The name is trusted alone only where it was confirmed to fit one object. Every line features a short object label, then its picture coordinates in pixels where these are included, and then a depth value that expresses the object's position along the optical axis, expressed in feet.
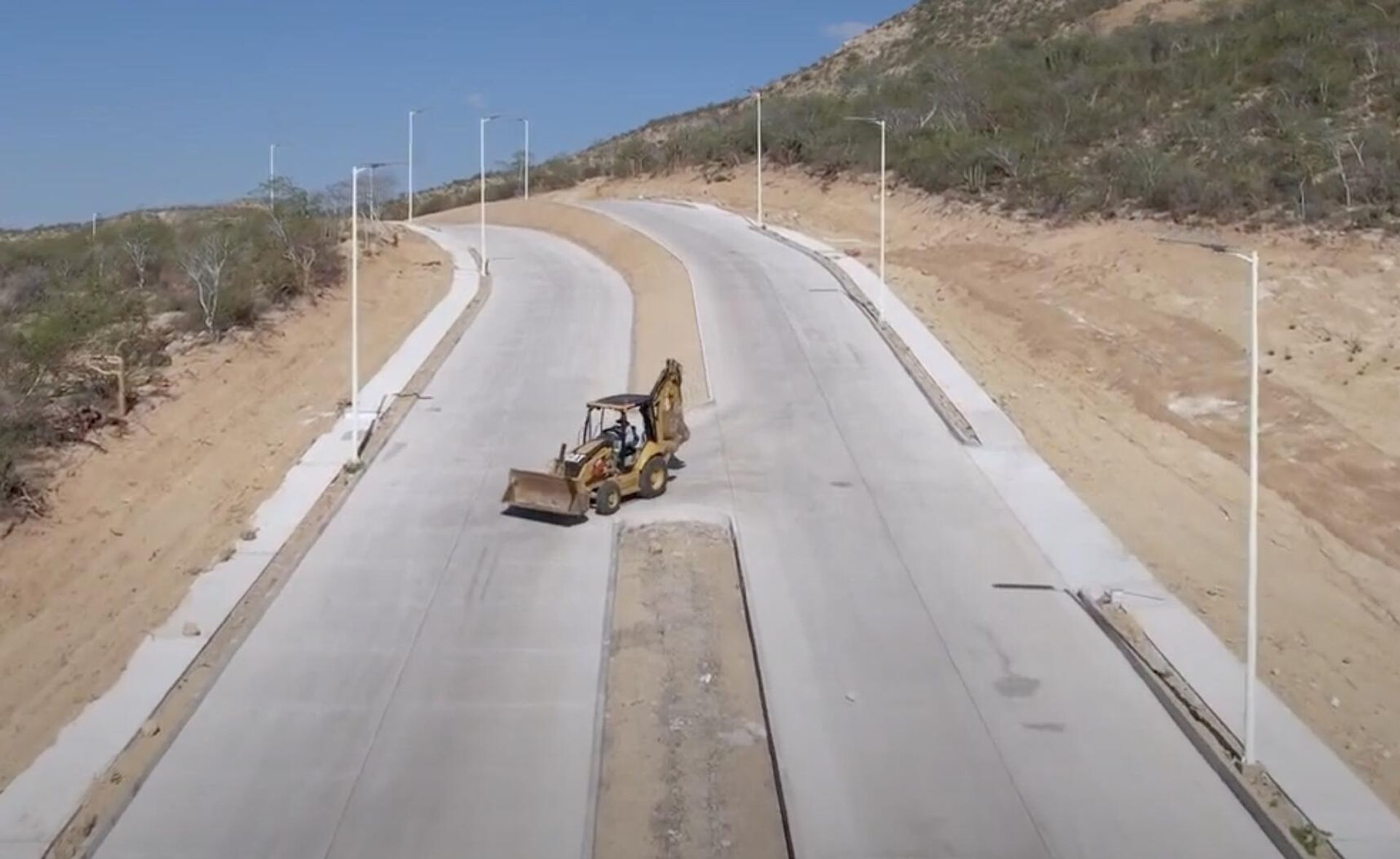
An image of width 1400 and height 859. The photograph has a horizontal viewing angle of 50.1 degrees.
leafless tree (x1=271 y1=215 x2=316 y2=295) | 138.41
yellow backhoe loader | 71.46
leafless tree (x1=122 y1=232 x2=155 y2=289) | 148.97
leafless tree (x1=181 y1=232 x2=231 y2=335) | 123.44
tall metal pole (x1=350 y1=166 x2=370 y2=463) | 83.41
